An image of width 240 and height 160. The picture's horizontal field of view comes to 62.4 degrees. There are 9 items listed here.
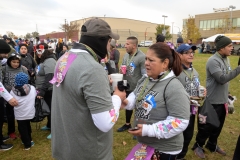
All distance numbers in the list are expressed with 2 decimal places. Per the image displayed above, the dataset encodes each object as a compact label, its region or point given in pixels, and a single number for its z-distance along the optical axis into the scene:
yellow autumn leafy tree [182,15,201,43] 42.25
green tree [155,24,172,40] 60.34
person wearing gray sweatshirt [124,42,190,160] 1.87
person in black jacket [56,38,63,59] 12.26
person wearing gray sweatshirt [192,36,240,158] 3.39
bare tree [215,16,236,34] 41.61
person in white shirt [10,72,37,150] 3.86
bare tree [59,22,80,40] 50.38
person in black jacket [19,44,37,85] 5.95
